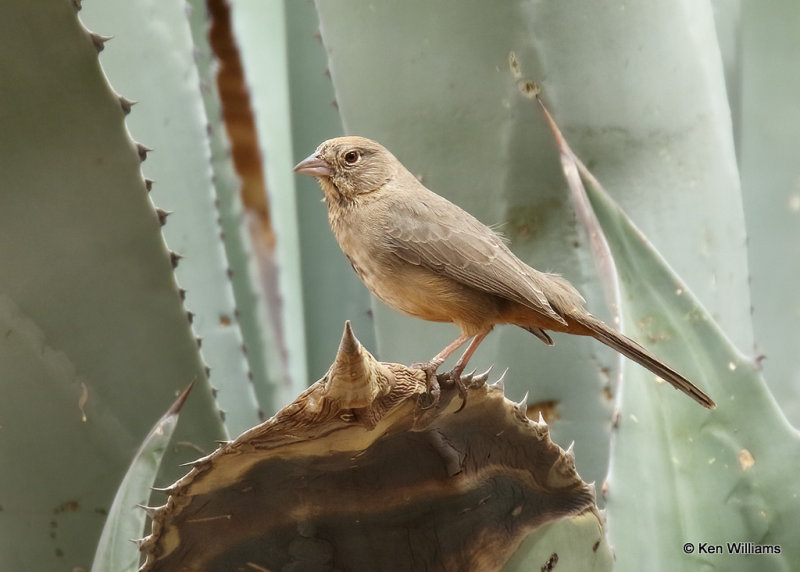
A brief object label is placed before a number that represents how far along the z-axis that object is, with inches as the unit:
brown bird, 191.5
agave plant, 190.3
